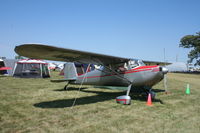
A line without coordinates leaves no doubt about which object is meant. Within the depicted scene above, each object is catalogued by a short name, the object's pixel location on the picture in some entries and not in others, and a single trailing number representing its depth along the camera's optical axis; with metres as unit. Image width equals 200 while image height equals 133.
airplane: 6.08
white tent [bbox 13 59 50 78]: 20.99
